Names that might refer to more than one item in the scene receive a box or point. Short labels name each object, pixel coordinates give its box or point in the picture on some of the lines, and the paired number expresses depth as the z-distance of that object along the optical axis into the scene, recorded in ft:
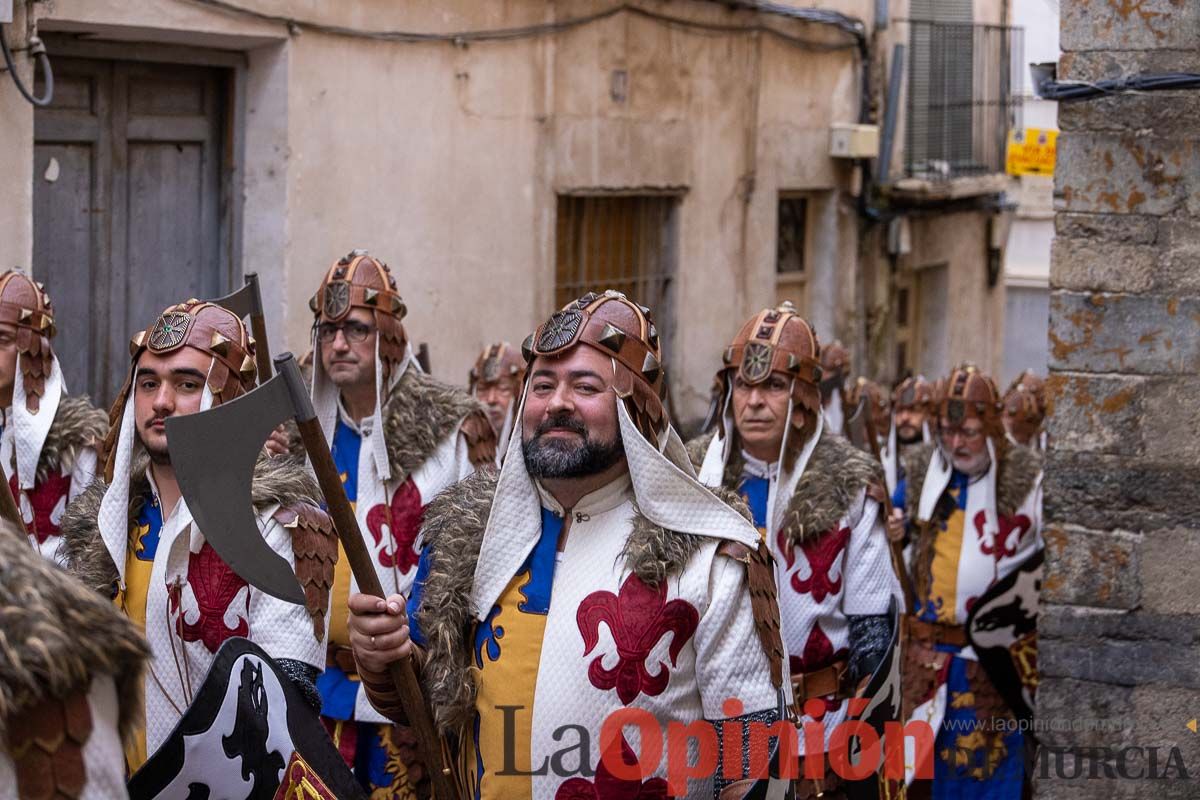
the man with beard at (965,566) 25.58
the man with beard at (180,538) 14.60
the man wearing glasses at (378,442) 19.85
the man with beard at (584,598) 13.28
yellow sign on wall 61.46
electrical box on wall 49.21
